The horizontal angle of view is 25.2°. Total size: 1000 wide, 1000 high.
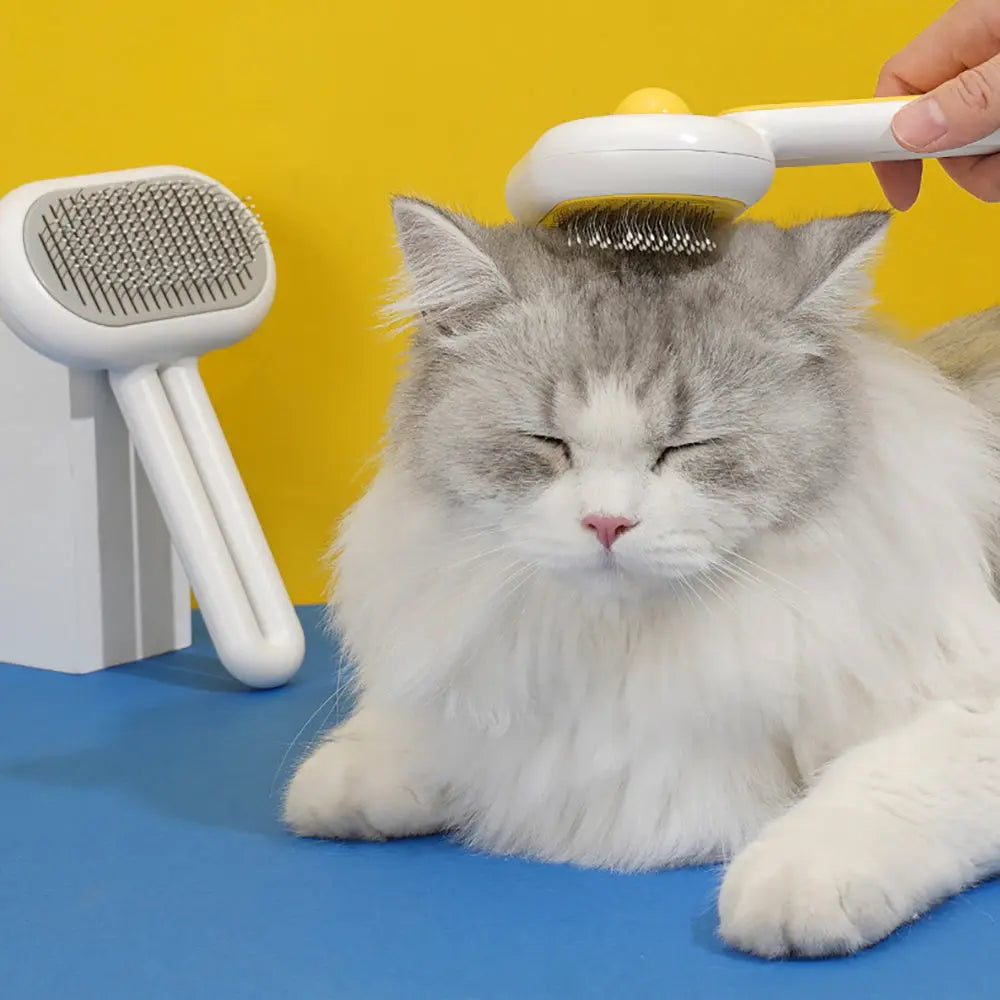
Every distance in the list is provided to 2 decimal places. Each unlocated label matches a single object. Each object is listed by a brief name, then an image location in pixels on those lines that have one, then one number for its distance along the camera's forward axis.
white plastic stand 0.85
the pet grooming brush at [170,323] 0.79
